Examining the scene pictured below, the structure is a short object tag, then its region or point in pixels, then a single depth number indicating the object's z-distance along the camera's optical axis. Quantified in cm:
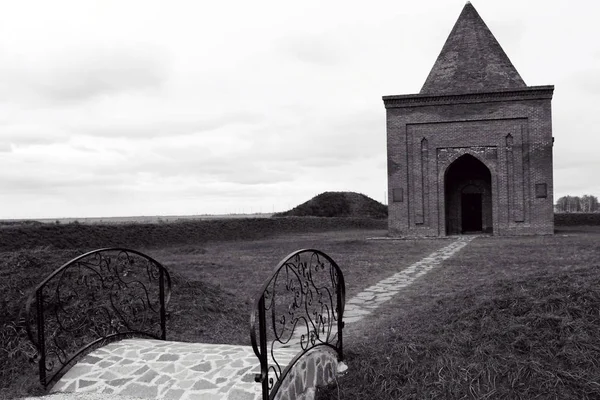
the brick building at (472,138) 2405
